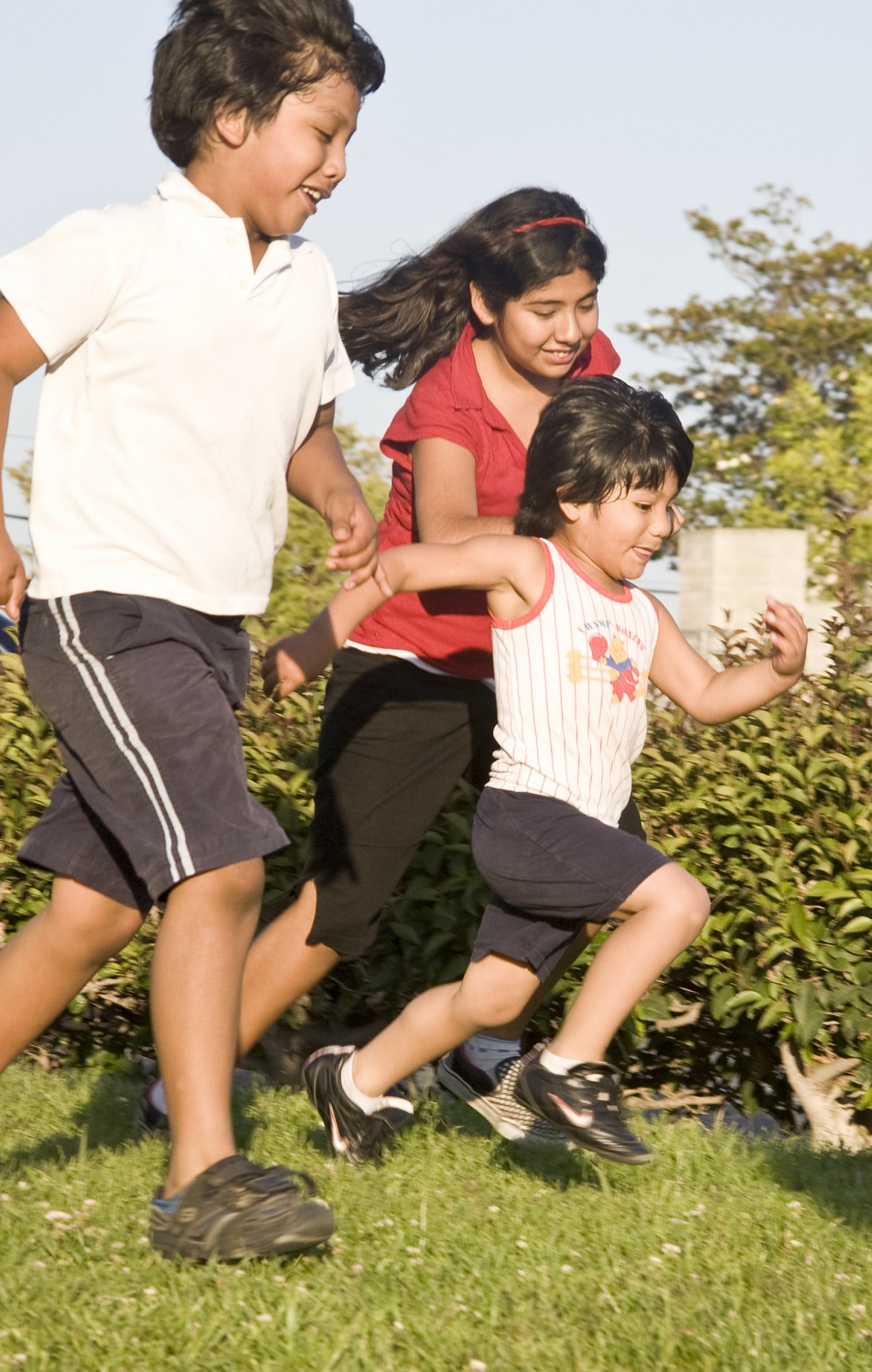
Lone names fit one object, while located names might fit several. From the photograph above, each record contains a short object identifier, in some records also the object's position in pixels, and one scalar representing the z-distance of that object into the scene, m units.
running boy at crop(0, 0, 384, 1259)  5.45
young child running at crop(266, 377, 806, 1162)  6.29
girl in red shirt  7.43
